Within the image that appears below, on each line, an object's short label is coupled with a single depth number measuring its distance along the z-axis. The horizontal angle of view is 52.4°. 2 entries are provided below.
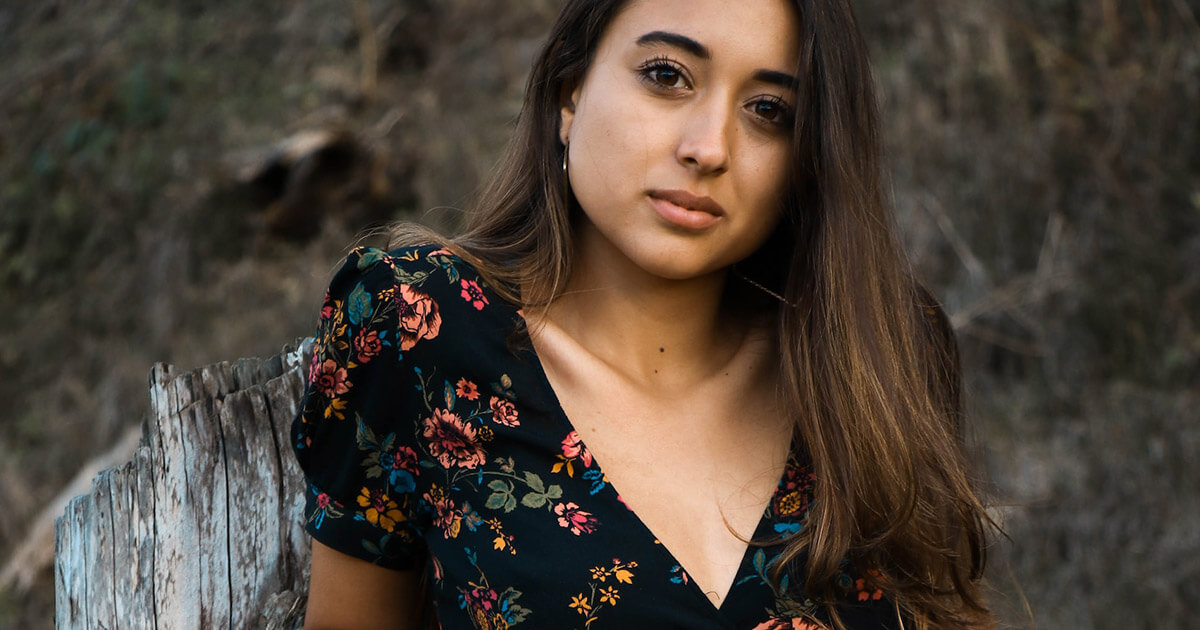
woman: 2.00
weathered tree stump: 2.17
